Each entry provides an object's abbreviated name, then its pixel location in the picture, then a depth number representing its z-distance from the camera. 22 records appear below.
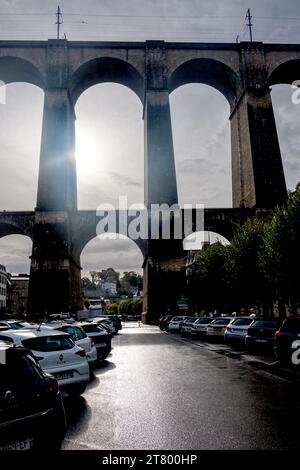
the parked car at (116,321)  38.94
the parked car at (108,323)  28.61
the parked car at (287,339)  11.84
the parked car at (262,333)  16.16
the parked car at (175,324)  35.32
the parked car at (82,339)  11.57
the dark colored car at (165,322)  39.19
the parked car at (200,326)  26.84
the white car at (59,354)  7.82
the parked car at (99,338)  14.70
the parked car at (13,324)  19.39
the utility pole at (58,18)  51.00
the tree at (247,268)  28.39
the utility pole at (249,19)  49.69
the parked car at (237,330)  19.23
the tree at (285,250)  19.64
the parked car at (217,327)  23.88
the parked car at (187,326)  30.44
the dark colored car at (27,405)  4.09
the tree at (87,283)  190.70
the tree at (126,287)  193.09
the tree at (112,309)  130.50
